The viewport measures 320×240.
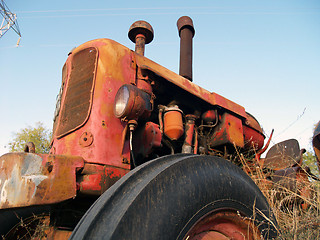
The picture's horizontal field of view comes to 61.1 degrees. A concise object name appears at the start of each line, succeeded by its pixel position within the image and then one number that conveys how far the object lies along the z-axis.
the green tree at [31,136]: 18.69
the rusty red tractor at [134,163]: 1.01
